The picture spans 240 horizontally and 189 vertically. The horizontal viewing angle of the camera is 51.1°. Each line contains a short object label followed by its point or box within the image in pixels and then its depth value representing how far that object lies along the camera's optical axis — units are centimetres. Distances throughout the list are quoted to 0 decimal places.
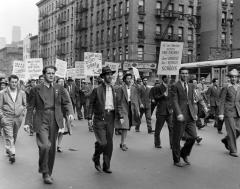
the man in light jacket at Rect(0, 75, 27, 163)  518
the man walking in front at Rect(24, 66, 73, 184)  395
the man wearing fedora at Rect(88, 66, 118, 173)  443
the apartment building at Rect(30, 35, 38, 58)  5869
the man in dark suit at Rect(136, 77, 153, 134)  823
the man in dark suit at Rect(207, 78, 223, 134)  1010
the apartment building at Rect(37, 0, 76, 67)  4315
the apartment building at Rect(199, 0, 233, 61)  2959
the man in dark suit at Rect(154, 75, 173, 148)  624
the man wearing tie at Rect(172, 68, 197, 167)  483
